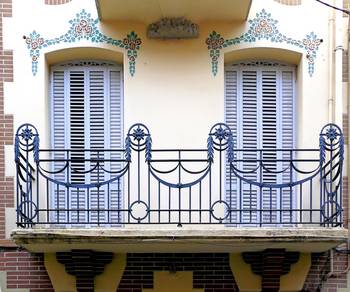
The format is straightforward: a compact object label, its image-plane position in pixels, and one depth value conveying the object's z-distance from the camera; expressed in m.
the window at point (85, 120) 7.87
